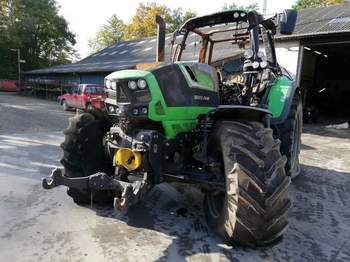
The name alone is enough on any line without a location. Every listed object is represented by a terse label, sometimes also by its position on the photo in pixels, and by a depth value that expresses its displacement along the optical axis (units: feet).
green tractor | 10.37
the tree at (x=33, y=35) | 140.17
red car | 60.44
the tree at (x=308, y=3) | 136.67
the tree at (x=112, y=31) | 204.01
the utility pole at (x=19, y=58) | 131.40
